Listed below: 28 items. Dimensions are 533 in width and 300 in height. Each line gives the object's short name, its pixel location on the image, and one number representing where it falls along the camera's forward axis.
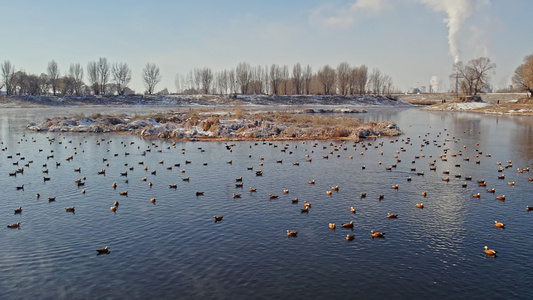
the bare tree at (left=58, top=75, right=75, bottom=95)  169.12
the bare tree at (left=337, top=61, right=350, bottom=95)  193.00
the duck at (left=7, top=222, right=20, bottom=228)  21.33
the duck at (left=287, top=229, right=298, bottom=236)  20.09
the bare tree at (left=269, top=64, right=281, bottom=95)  193.12
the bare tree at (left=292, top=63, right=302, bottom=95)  195.38
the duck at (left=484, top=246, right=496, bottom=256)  17.83
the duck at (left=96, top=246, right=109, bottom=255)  18.19
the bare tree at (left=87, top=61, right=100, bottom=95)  177.25
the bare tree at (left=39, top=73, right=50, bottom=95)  171.00
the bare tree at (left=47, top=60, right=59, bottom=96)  172.50
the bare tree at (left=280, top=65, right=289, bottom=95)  195.38
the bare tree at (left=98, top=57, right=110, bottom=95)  177.88
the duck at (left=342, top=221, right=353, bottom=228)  21.05
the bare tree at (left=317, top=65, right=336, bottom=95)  190.12
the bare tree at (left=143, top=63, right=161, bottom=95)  188.00
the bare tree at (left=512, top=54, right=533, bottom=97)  115.62
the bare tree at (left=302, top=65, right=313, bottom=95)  197.75
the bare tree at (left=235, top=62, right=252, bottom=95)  190.25
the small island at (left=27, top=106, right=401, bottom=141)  58.03
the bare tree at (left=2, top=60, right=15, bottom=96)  164.50
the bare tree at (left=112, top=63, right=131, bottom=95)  180.38
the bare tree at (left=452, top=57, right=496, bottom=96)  145.75
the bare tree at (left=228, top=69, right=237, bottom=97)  194.50
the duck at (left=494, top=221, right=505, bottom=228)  21.14
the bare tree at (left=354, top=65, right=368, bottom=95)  194.69
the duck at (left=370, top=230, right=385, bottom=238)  19.89
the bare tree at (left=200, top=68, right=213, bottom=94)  198.62
